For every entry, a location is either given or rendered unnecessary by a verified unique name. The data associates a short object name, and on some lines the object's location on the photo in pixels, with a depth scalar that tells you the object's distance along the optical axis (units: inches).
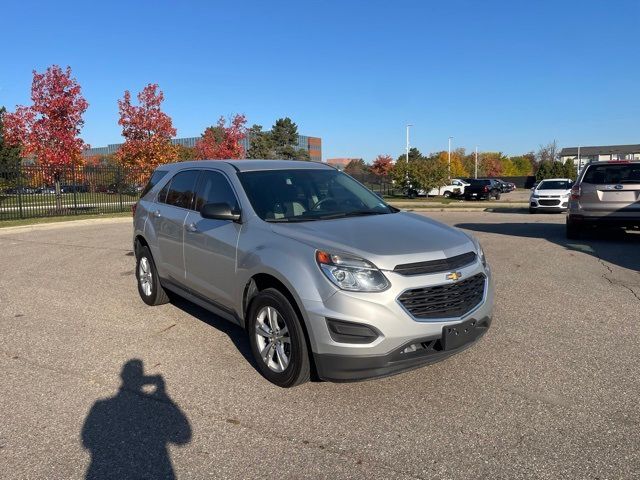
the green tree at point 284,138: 3240.7
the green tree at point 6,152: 1276.2
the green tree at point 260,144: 2990.7
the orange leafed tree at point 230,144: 1510.8
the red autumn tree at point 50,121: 860.6
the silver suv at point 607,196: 399.2
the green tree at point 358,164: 3983.3
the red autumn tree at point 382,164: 2635.3
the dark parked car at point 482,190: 1510.8
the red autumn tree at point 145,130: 1135.0
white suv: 808.9
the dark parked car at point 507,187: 2171.0
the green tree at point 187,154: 2212.7
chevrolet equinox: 134.6
